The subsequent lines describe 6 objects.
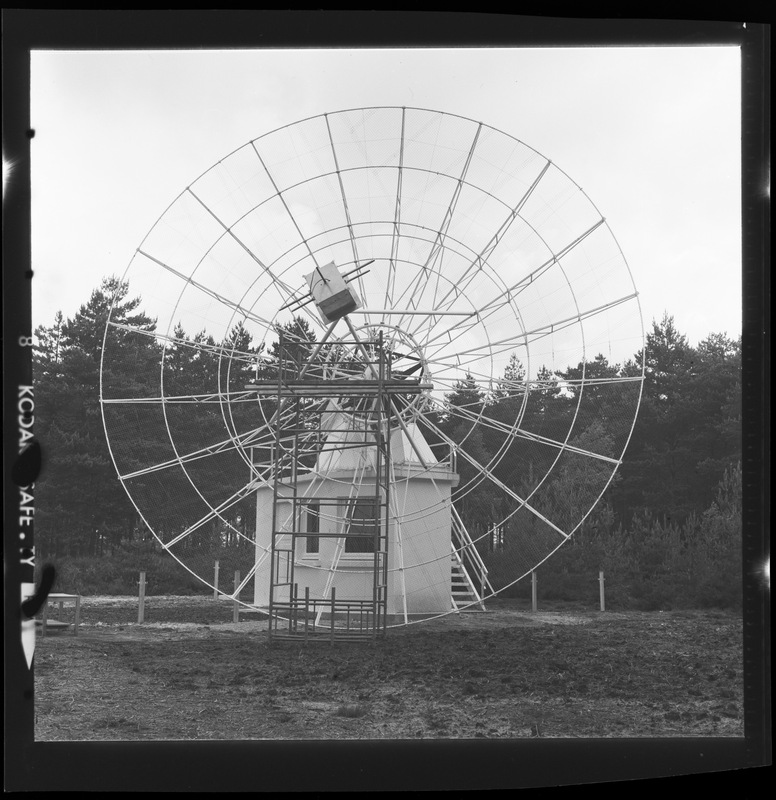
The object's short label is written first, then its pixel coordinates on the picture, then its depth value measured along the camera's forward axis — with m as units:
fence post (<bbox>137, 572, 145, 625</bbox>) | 24.15
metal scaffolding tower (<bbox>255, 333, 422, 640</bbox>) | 17.31
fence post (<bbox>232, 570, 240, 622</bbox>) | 20.87
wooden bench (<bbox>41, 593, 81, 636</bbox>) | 19.79
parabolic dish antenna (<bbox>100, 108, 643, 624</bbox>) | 16.97
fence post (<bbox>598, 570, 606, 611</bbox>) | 30.58
